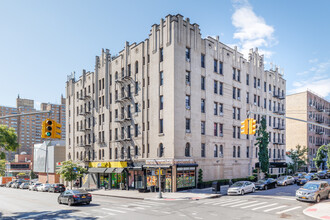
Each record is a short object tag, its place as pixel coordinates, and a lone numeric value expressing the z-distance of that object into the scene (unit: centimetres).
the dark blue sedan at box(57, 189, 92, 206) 2579
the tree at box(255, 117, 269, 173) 4697
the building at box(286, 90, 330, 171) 7450
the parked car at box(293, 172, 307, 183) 4338
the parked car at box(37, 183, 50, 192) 4875
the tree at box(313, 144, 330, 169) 6397
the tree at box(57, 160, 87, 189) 4662
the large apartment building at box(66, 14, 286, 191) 3779
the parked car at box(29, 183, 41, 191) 5234
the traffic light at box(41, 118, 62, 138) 1627
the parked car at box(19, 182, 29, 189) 6009
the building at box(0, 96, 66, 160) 17232
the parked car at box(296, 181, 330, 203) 2453
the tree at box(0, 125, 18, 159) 2898
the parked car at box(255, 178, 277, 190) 3528
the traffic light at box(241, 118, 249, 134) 2192
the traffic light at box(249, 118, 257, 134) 2152
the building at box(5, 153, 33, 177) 11044
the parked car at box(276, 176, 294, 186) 4047
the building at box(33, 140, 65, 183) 6861
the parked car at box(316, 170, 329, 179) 5069
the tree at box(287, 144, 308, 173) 6019
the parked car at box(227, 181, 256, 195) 3086
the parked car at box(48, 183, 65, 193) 4531
